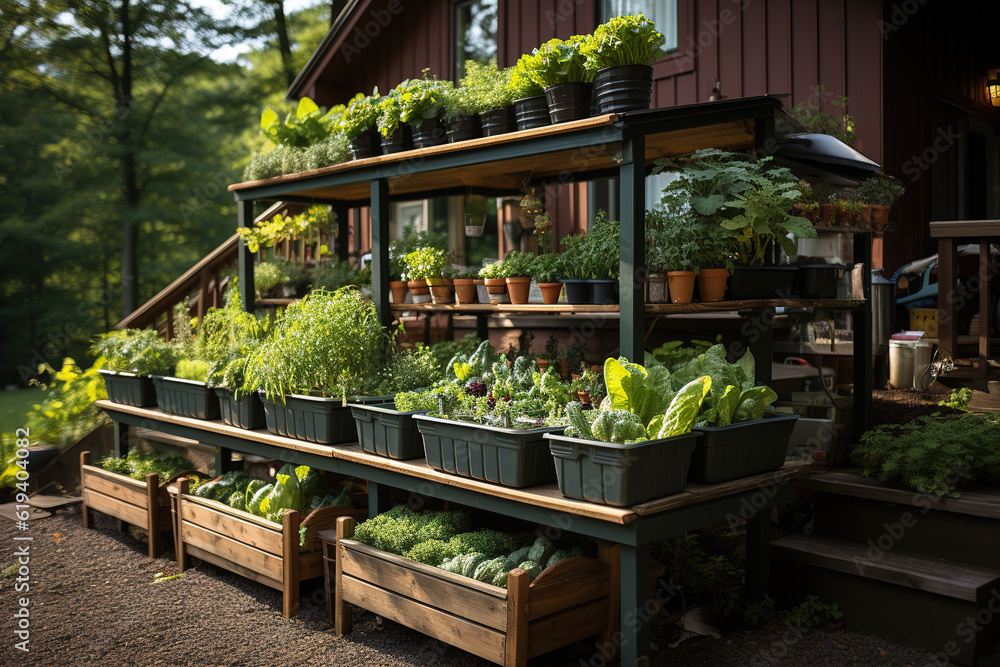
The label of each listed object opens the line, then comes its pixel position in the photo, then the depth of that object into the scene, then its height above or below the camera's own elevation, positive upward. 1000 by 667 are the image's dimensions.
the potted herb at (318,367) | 4.62 -0.26
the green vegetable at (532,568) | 3.59 -1.18
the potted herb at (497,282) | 4.62 +0.26
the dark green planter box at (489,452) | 3.50 -0.62
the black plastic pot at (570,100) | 3.94 +1.19
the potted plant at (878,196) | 6.21 +1.04
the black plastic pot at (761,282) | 3.97 +0.22
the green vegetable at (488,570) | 3.59 -1.19
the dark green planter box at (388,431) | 4.14 -0.60
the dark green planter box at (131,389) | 6.29 -0.52
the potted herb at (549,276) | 4.29 +0.28
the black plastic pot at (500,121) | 4.36 +1.20
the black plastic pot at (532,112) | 4.13 +1.19
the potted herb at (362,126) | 5.14 +1.40
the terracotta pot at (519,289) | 4.48 +0.21
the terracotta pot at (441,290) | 5.07 +0.24
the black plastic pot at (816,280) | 4.40 +0.24
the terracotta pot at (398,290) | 5.34 +0.26
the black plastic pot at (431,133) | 4.79 +1.24
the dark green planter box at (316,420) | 4.56 -0.59
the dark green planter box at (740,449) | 3.46 -0.62
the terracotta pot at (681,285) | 3.74 +0.19
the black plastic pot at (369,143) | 5.27 +1.30
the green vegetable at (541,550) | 3.78 -1.16
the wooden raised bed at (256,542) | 4.46 -1.39
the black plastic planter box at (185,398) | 5.56 -0.54
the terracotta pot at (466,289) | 4.89 +0.24
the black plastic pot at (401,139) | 5.02 +1.26
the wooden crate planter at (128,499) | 5.68 -1.37
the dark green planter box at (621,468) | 3.08 -0.62
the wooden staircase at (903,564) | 3.56 -1.27
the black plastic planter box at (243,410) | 5.14 -0.58
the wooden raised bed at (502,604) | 3.28 -1.33
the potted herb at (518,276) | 4.48 +0.29
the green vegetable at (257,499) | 5.03 -1.17
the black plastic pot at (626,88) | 3.75 +1.19
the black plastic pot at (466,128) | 4.55 +1.20
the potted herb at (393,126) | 4.93 +1.34
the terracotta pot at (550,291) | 4.30 +0.19
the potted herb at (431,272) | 5.07 +0.37
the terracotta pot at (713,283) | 3.83 +0.20
